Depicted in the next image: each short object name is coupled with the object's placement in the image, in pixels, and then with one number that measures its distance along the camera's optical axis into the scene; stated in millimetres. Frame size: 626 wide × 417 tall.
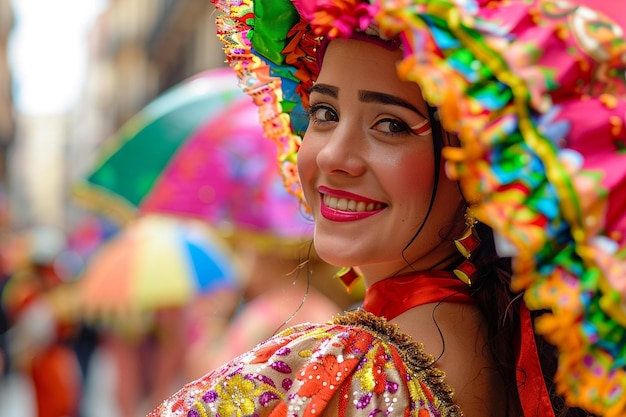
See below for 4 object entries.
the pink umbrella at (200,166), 4910
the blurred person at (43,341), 7324
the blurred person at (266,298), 4359
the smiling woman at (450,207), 1516
